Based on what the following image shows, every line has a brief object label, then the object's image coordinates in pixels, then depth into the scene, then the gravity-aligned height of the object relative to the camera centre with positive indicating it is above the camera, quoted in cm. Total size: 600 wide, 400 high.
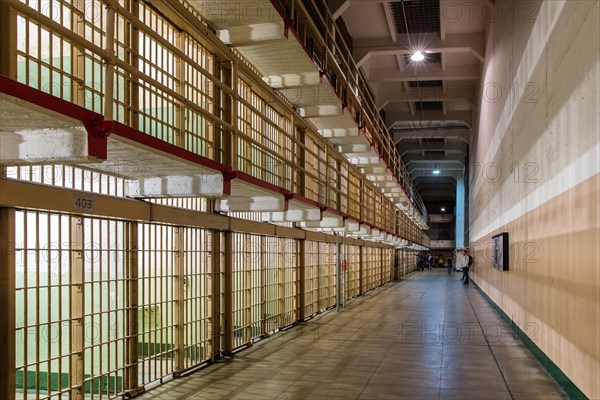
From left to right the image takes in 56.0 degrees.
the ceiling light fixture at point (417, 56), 1724 +499
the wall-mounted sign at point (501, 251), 1152 -69
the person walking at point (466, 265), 2713 -228
